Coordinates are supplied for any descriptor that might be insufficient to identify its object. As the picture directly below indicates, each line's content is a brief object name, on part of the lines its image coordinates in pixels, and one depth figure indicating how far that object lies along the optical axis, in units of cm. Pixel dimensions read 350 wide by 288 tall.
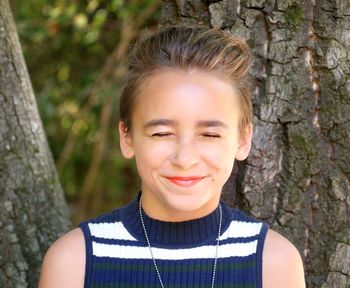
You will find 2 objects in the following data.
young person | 238
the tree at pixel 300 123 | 272
